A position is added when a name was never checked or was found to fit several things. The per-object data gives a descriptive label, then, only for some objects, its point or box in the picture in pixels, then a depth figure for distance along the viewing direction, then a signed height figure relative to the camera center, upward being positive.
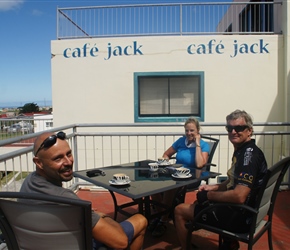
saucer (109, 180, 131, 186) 2.75 -0.68
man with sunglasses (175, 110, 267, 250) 2.39 -0.65
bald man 1.87 -0.45
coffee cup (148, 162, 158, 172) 3.33 -0.66
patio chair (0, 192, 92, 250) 1.63 -0.63
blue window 7.70 +0.29
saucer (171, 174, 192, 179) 2.96 -0.68
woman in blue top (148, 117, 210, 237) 3.53 -0.58
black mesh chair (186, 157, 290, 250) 2.26 -0.84
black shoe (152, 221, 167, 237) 3.44 -1.41
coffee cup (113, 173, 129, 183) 2.79 -0.65
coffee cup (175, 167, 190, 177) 3.00 -0.64
